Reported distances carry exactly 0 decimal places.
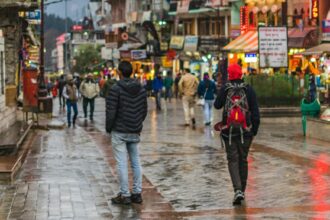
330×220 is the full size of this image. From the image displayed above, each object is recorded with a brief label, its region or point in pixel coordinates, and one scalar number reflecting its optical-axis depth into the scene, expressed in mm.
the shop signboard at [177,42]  61081
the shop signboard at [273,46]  29309
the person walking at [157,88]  35000
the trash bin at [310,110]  18453
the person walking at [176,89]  50966
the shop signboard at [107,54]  95144
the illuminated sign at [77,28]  150500
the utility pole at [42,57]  30581
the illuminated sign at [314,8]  38094
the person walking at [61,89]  40859
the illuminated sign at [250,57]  40847
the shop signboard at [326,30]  27483
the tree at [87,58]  117625
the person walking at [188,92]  23156
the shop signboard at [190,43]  57366
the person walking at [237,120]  9625
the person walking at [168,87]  46938
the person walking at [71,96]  24781
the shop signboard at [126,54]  74206
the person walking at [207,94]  23031
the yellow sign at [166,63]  66319
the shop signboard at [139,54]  66750
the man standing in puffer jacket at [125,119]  9633
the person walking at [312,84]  27367
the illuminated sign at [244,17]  45562
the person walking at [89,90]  26859
